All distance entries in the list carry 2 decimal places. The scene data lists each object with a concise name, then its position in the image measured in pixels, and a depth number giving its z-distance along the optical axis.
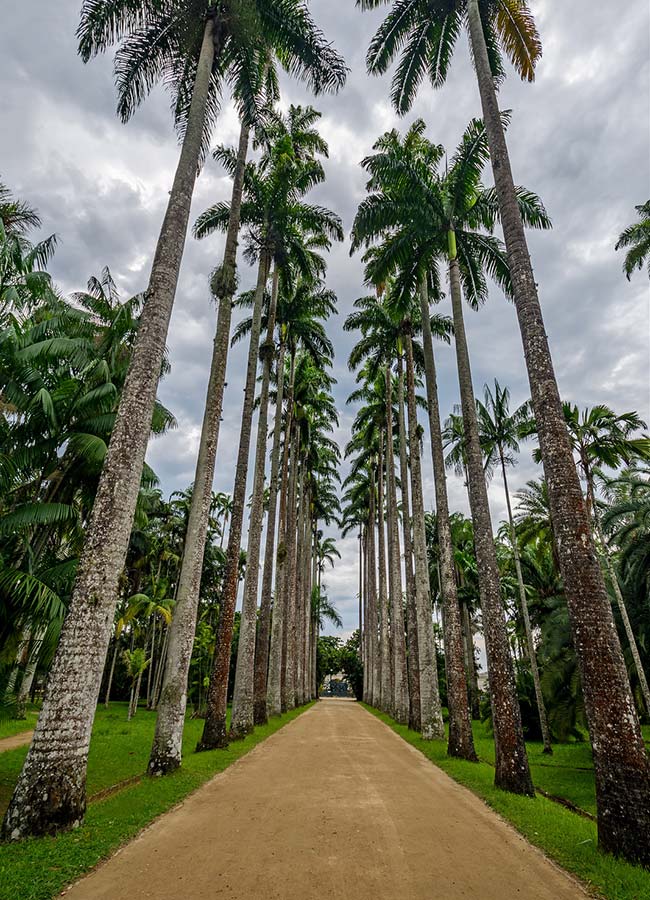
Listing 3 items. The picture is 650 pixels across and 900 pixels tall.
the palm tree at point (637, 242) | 19.91
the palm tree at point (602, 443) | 18.67
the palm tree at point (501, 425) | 23.00
